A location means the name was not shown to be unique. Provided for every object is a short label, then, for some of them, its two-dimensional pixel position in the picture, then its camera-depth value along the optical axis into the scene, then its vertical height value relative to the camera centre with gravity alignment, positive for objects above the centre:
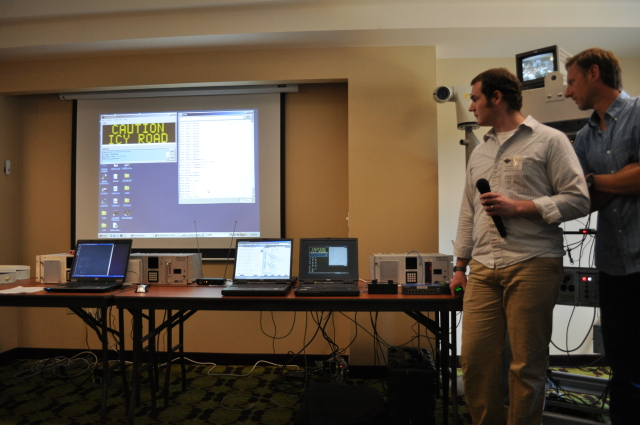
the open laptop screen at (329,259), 2.73 -0.26
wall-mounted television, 2.57 +0.99
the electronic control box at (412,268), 2.72 -0.31
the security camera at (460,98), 3.13 +0.93
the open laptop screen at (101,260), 2.98 -0.29
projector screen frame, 3.79 +0.03
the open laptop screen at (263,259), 2.80 -0.27
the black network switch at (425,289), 2.43 -0.41
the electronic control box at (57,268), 3.08 -0.35
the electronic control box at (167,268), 3.02 -0.35
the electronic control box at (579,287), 2.53 -0.42
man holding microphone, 1.70 -0.12
